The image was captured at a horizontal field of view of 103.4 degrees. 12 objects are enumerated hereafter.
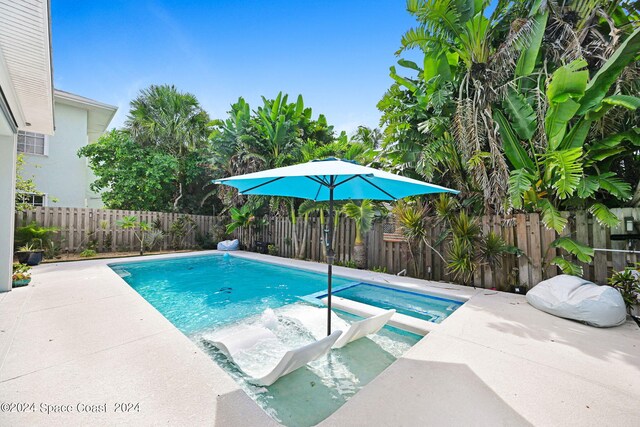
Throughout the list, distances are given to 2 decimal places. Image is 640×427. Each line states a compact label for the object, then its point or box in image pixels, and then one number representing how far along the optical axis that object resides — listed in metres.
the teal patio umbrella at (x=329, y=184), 2.59
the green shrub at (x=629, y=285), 3.53
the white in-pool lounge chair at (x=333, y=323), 2.78
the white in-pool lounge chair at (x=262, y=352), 2.11
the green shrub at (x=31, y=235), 7.74
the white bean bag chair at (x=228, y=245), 12.01
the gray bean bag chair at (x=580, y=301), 3.27
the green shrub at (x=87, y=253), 9.22
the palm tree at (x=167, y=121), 13.38
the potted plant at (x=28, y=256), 7.14
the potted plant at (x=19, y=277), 4.79
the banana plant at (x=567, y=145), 3.94
